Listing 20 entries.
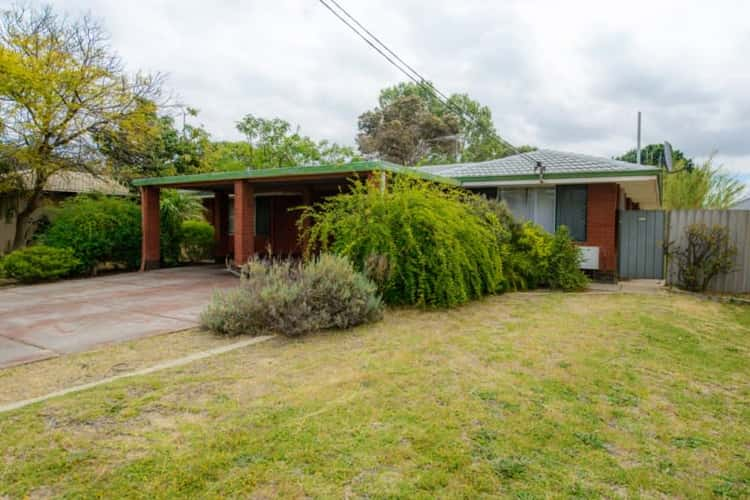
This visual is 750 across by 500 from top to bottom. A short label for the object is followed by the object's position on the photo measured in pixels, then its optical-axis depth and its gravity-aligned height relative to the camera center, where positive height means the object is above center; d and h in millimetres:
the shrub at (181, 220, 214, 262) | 16234 -271
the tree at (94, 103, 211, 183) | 14719 +3100
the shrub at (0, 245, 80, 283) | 11047 -771
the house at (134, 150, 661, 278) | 10594 +1307
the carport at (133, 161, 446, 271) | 10219 +1146
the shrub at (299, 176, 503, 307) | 7656 -134
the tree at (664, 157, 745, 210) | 20422 +2200
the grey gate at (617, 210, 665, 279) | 11297 -194
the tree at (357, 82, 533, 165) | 32938 +7613
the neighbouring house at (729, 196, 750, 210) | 20406 +1509
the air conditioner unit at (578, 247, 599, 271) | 11305 -523
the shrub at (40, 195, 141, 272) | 12461 +52
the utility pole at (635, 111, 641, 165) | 25203 +5893
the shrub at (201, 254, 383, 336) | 5914 -917
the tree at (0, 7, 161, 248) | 12383 +3827
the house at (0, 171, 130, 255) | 15086 +1502
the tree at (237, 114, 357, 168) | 26312 +5347
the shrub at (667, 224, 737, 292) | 9828 -417
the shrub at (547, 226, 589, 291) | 10078 -647
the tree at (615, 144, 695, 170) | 35794 +7225
